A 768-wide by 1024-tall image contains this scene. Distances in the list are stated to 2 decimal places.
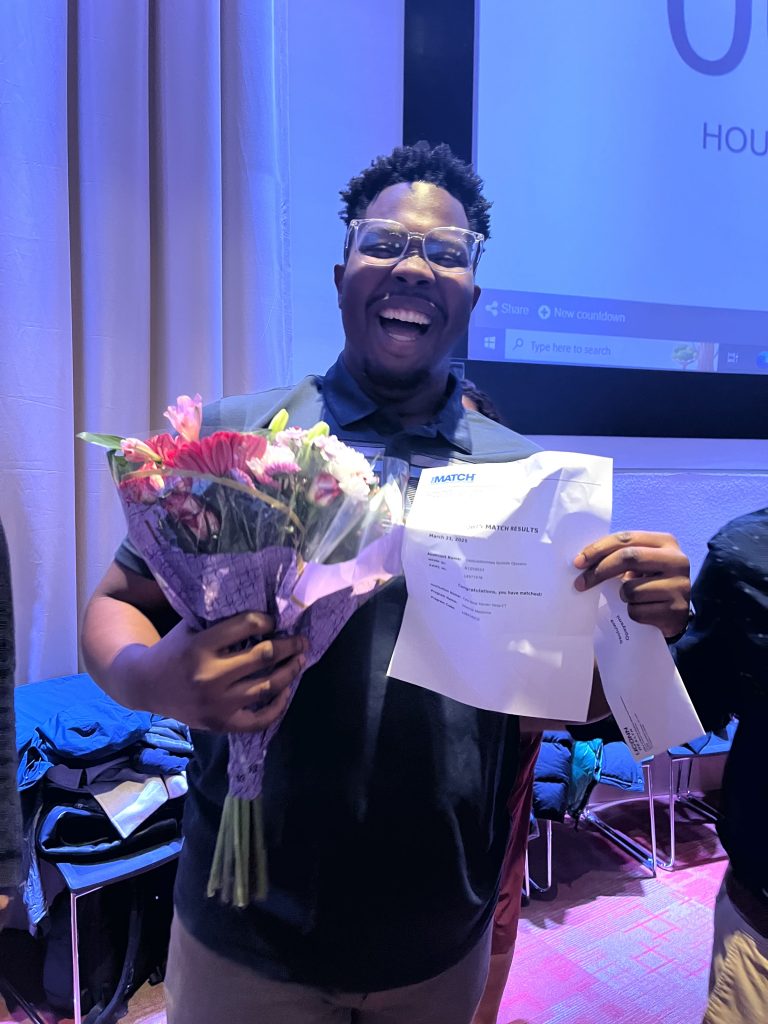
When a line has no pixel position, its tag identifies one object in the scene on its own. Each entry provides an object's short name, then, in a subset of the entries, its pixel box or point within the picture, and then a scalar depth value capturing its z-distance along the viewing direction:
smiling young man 0.79
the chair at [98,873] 1.43
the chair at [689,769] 2.25
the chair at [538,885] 2.17
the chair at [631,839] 2.32
